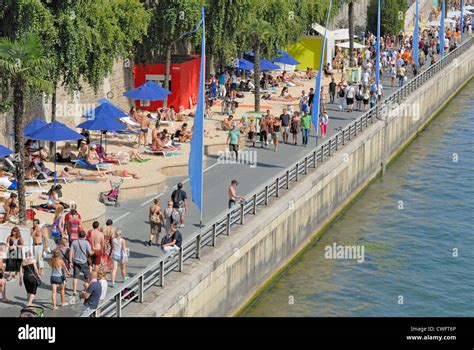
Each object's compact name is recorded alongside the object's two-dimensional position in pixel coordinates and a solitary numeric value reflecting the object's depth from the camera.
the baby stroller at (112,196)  31.25
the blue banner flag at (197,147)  24.52
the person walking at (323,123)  43.41
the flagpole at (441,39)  76.12
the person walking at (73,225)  25.35
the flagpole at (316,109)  37.94
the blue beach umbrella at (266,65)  58.91
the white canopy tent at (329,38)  67.19
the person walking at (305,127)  41.28
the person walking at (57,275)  22.19
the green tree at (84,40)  34.09
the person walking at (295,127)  41.78
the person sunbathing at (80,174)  33.56
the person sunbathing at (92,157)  35.12
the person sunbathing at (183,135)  40.75
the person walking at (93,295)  20.95
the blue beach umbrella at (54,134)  32.62
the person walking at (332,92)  53.91
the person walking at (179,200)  28.33
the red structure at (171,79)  48.19
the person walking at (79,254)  23.55
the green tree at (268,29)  50.28
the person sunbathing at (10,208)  27.74
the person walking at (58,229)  25.97
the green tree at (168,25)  46.28
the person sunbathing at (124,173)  33.94
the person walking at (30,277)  22.09
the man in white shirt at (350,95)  50.65
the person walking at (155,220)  26.72
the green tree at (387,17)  81.25
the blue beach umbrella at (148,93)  43.34
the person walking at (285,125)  42.62
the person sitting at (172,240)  24.58
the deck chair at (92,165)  34.93
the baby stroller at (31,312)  20.31
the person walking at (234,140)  38.01
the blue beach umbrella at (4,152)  29.65
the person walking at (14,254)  23.64
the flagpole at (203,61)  24.92
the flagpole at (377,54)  54.06
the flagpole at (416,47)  66.81
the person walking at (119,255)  23.72
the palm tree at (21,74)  26.98
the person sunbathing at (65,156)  36.03
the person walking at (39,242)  24.27
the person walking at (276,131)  40.49
